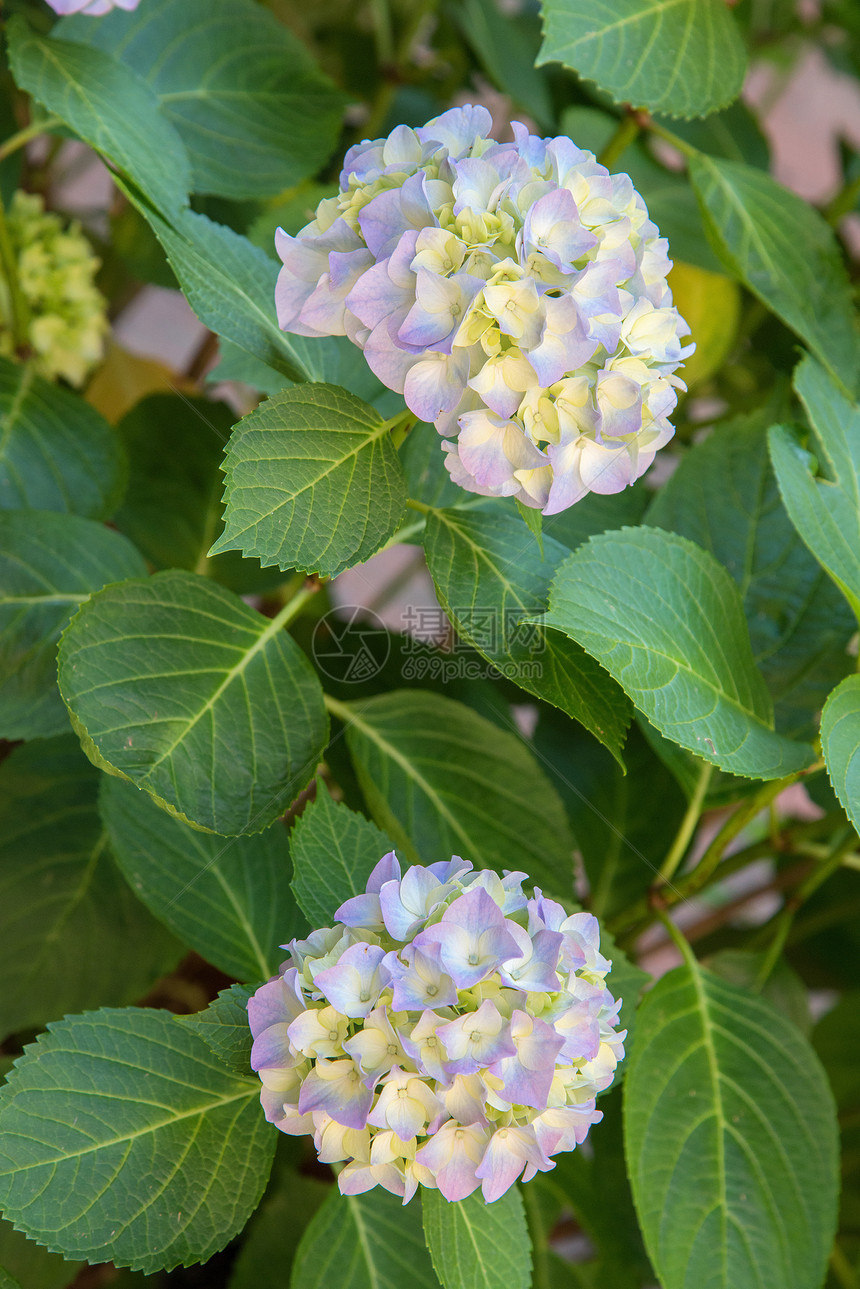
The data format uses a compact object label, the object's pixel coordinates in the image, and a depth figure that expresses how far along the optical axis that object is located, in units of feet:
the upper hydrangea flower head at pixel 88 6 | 4.77
